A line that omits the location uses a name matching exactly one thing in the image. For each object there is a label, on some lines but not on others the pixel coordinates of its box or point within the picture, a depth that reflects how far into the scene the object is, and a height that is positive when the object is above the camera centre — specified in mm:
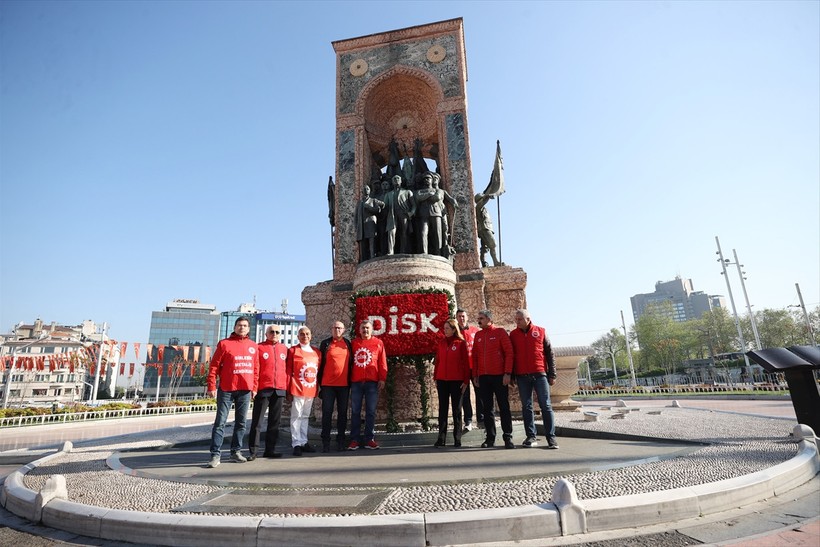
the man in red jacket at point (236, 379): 4984 +42
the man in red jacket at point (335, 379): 5773 -11
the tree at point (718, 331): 52938 +3751
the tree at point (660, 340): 54531 +2989
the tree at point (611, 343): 64225 +3429
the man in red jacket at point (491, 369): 5492 +26
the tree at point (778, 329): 45219 +3106
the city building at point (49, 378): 54062 +1747
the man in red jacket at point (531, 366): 5324 +38
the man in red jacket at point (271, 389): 5398 -109
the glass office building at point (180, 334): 78250 +10208
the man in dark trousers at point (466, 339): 6281 +481
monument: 7656 +4473
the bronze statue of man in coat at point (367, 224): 10109 +3630
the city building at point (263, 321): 94750 +13351
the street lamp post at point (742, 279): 31362 +6102
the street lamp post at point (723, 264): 33094 +7449
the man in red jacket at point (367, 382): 5742 -74
